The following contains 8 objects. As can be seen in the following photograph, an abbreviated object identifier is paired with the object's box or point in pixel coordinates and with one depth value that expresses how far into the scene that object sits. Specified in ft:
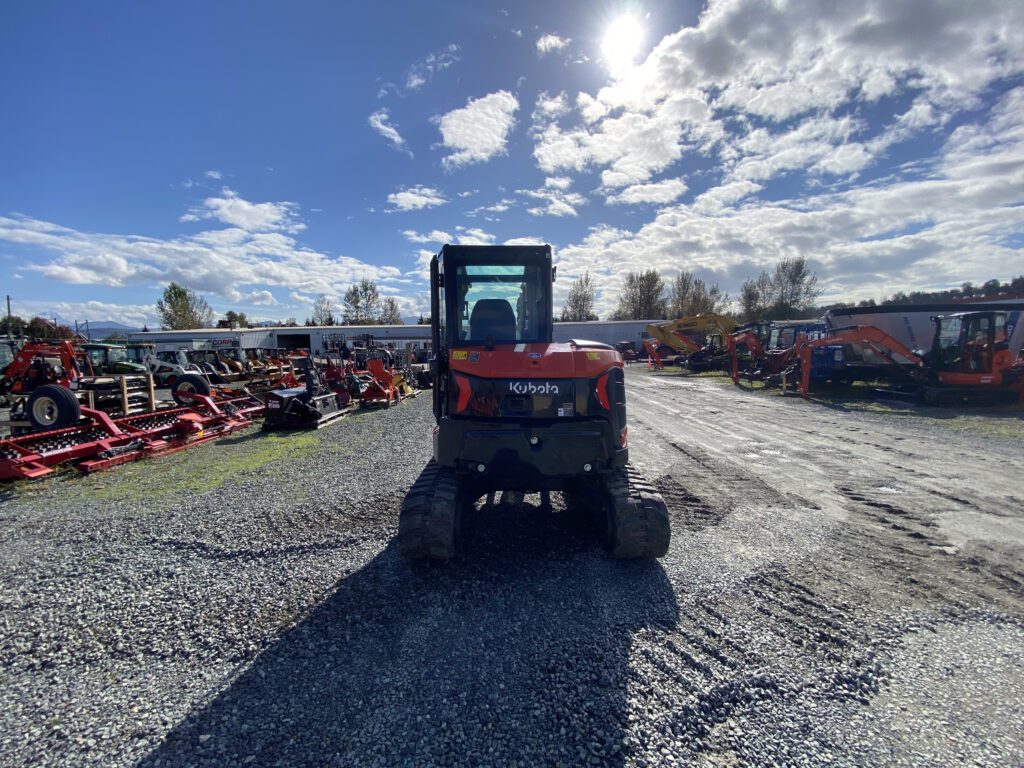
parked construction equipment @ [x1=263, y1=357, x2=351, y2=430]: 35.27
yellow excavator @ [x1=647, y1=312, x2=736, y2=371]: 81.94
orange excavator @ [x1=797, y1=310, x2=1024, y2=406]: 40.68
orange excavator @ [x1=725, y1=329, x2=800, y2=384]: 63.36
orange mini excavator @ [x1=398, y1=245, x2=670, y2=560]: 12.00
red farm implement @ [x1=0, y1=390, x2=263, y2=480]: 21.53
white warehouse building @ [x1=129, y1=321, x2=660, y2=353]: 164.66
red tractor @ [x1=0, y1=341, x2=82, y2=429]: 48.85
